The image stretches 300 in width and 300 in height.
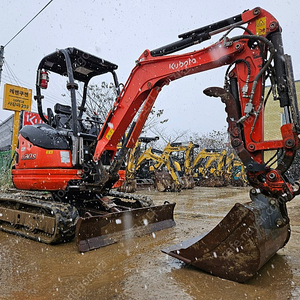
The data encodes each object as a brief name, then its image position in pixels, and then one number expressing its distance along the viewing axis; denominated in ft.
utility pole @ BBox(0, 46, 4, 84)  41.19
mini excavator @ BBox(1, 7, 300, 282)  8.72
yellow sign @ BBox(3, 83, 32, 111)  36.80
